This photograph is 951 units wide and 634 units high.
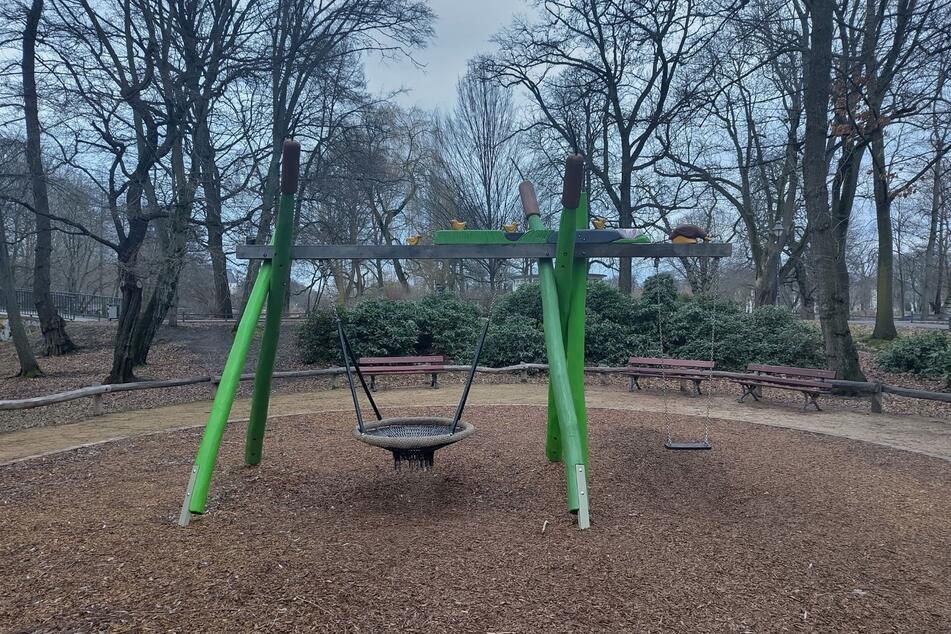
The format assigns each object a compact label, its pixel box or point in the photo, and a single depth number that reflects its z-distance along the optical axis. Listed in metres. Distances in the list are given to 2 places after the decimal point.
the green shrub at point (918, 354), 11.54
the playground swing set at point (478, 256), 4.28
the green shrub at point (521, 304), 16.11
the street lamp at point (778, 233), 18.97
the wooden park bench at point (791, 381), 9.28
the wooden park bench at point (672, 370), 10.76
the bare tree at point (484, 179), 22.94
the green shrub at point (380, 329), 14.44
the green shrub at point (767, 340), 12.92
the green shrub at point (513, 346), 13.93
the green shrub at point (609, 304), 15.72
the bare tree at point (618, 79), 18.69
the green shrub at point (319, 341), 14.86
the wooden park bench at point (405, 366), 11.56
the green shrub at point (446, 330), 15.16
